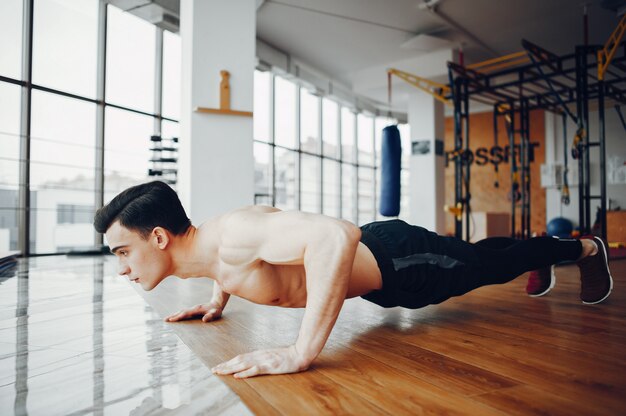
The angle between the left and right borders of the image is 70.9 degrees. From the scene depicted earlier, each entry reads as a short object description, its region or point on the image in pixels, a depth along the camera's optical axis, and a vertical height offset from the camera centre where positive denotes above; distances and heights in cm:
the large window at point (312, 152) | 747 +127
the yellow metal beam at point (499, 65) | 695 +255
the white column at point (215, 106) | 337 +88
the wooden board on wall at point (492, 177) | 949 +97
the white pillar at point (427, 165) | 771 +95
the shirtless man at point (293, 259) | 106 -12
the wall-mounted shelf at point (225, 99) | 342 +93
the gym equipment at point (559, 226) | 718 -12
